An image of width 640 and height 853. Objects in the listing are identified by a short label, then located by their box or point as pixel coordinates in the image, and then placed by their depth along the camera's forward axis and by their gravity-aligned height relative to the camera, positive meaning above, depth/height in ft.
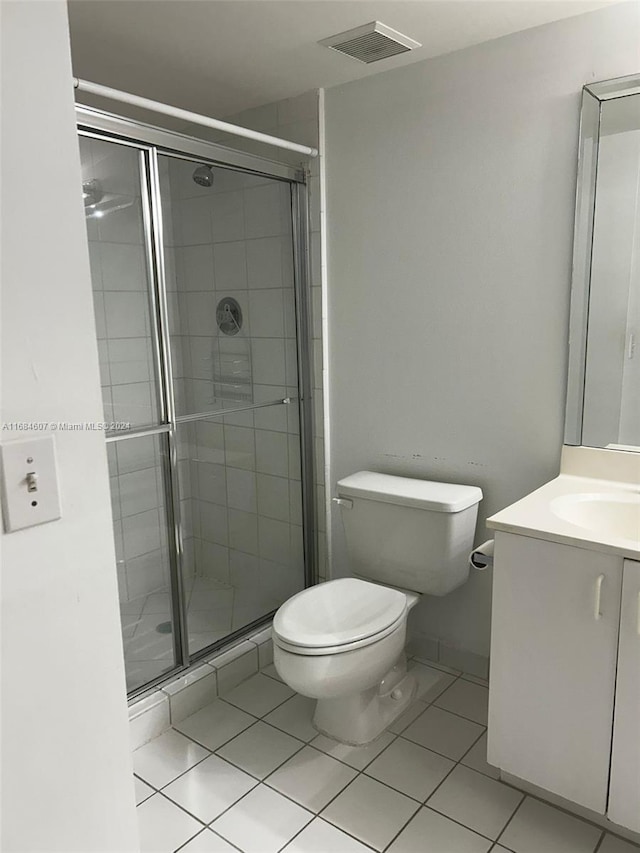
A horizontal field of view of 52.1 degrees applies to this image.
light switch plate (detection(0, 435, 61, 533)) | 2.70 -0.70
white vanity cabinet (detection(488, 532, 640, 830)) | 4.91 -2.87
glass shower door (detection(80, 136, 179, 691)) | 6.73 -0.89
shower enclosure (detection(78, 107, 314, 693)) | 6.88 -0.80
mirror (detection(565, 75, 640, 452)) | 6.00 +0.27
